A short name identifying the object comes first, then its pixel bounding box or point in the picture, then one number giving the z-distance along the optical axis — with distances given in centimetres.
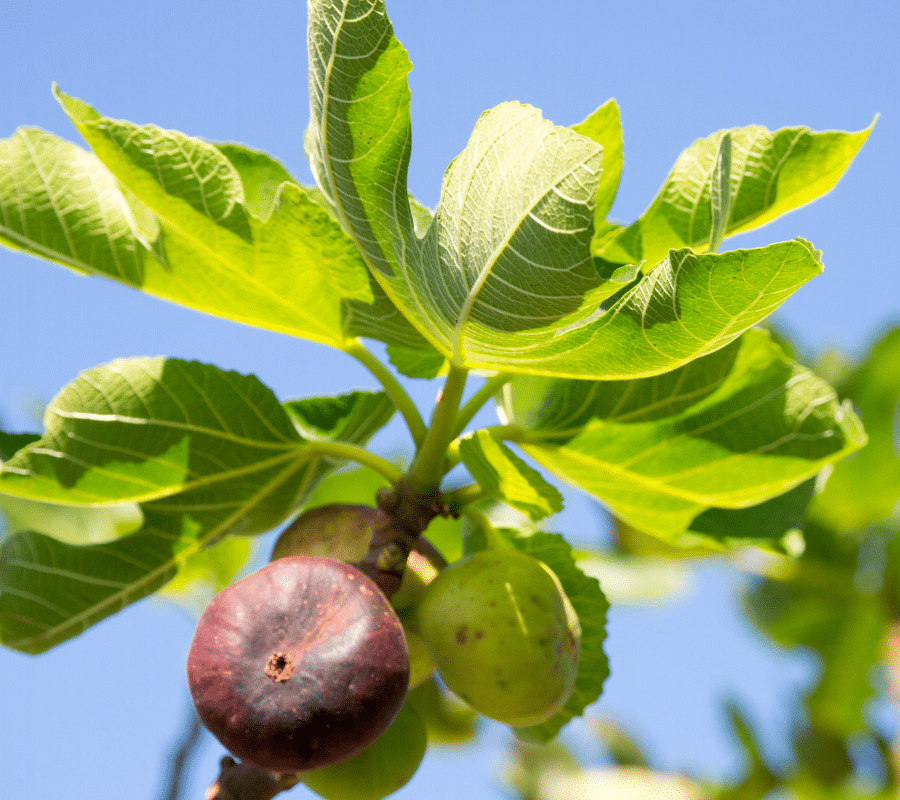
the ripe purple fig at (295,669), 80
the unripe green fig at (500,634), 83
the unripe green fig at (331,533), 86
